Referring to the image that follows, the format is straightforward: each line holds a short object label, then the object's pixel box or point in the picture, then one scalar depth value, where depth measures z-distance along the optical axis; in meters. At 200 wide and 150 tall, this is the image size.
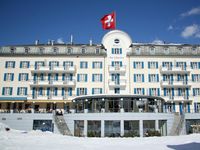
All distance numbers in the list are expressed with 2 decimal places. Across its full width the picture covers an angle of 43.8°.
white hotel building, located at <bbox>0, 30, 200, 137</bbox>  57.44
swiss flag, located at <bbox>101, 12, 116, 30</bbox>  54.00
